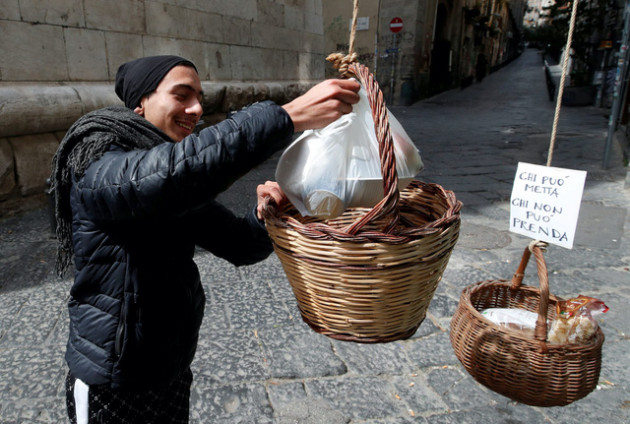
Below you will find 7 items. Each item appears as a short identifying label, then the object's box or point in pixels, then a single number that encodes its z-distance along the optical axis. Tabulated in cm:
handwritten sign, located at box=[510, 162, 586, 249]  108
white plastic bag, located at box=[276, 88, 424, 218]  97
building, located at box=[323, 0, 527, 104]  1450
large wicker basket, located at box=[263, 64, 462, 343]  86
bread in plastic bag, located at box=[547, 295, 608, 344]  118
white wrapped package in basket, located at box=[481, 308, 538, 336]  134
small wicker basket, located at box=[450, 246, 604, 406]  111
